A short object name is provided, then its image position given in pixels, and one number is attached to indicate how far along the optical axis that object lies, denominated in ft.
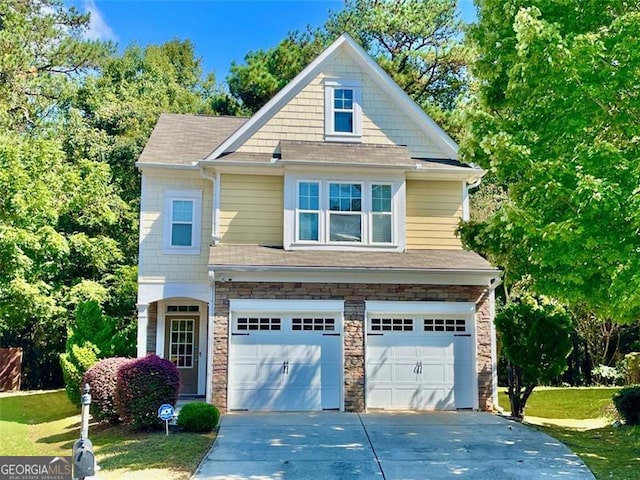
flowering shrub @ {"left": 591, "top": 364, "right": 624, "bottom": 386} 64.23
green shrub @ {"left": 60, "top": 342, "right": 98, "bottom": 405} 48.83
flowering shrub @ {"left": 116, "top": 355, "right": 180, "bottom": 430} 37.27
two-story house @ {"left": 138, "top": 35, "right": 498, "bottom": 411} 44.32
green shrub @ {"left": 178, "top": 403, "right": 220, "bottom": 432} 36.52
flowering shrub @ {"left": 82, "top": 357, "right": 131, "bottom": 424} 40.11
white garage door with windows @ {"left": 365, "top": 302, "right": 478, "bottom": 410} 44.96
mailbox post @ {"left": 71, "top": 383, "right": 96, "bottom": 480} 23.38
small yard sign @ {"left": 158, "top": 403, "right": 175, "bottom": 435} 34.83
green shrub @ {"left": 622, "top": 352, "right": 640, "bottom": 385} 56.75
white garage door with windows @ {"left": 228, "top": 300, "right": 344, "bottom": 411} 43.93
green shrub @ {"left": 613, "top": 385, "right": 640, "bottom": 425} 40.32
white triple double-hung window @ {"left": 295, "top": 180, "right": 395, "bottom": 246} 47.96
